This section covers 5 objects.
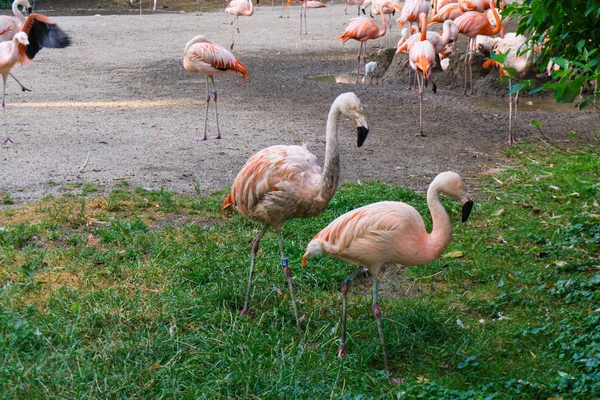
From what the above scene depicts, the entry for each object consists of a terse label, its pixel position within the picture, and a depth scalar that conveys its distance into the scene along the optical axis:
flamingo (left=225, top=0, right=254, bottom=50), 15.04
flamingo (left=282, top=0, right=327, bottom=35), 16.53
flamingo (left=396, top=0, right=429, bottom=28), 11.59
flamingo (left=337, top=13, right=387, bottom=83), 11.40
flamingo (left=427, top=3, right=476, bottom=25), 11.72
